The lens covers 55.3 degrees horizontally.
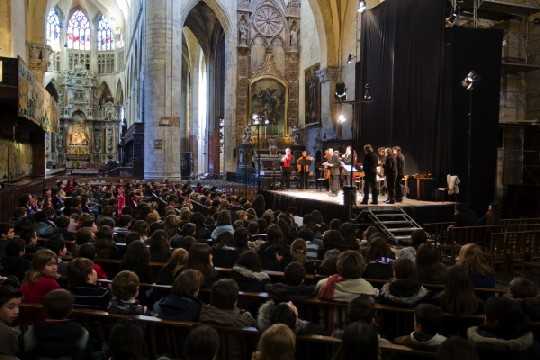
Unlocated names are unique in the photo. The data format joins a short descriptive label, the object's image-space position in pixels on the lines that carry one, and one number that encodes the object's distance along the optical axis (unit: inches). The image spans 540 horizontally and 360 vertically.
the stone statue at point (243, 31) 1293.1
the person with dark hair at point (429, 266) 198.4
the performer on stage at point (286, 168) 785.6
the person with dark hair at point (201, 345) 104.7
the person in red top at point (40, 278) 165.8
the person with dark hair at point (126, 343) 110.2
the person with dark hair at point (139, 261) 202.4
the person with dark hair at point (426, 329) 126.6
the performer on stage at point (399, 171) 540.6
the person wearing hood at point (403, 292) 164.3
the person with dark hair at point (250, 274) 189.0
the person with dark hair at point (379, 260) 215.3
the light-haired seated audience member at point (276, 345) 102.4
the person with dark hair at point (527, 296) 147.8
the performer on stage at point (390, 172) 521.7
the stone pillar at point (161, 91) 999.0
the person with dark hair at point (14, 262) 201.3
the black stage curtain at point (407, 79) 633.0
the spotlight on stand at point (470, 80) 541.5
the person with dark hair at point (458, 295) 152.9
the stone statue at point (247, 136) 1243.8
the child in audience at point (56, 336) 120.3
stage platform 509.7
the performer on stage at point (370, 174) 504.1
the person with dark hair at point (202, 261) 189.9
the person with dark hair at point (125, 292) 153.9
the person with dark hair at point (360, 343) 110.2
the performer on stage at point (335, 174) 611.4
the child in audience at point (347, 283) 173.0
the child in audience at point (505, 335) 125.7
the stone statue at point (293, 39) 1322.6
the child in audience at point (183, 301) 148.0
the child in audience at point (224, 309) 139.6
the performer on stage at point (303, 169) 773.9
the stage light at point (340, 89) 690.0
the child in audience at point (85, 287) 164.2
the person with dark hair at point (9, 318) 125.6
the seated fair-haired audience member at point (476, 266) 202.2
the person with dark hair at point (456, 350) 101.1
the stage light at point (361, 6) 592.3
